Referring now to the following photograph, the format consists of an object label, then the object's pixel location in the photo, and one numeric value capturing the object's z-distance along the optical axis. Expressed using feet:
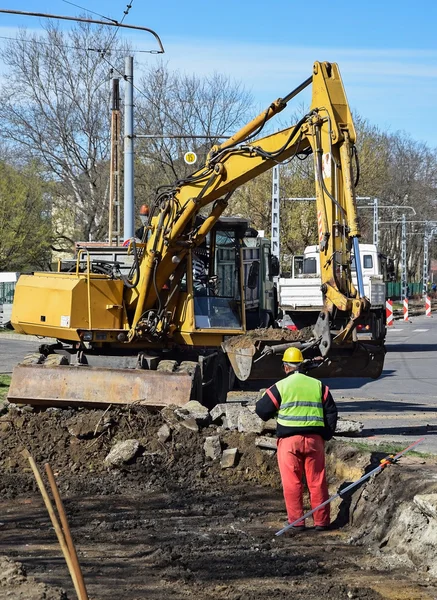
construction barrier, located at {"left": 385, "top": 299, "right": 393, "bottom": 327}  121.92
